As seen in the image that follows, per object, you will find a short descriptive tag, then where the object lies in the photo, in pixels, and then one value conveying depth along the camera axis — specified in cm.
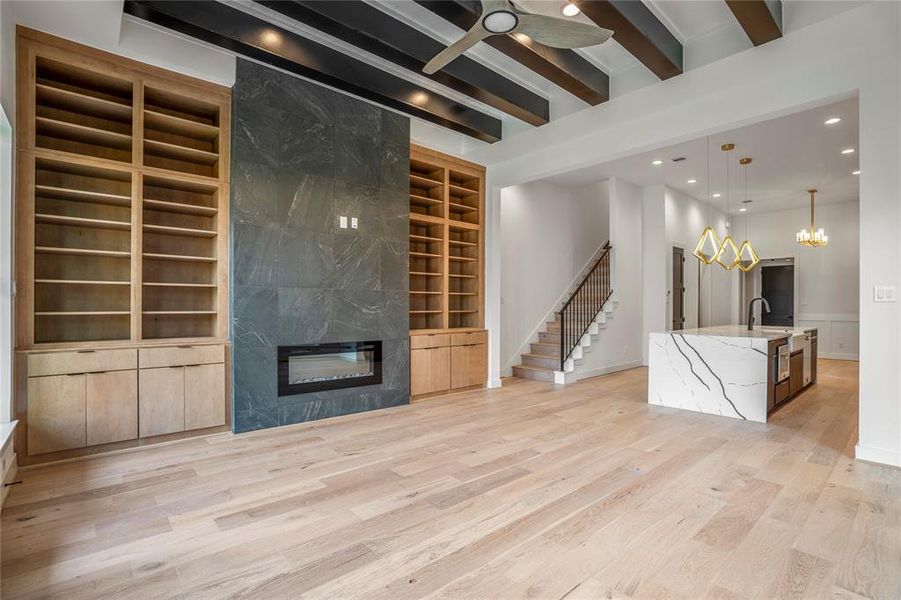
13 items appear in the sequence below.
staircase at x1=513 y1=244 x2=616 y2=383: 686
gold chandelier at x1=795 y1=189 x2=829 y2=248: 798
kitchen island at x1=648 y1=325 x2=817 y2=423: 458
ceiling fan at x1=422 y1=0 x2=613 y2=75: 262
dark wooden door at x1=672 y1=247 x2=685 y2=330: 877
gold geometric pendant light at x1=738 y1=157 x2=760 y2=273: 583
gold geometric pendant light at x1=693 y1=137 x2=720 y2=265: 577
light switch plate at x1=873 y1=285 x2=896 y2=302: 328
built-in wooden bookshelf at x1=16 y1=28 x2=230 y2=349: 337
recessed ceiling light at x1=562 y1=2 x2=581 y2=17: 315
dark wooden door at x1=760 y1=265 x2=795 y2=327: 1016
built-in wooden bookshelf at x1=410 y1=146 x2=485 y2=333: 592
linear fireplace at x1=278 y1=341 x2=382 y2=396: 438
